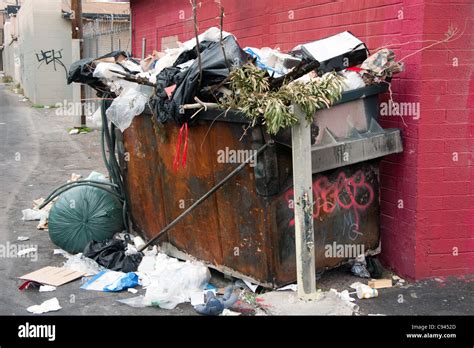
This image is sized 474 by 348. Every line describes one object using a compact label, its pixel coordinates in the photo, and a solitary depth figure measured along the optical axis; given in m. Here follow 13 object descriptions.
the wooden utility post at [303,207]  3.95
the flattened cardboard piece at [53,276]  5.08
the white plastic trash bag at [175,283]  4.52
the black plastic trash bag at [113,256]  5.38
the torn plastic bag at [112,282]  4.95
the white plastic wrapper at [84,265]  5.39
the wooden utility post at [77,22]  14.33
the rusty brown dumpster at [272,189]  4.21
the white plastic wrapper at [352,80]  4.36
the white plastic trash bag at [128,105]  5.34
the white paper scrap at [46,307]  4.48
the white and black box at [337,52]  4.20
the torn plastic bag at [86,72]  5.64
